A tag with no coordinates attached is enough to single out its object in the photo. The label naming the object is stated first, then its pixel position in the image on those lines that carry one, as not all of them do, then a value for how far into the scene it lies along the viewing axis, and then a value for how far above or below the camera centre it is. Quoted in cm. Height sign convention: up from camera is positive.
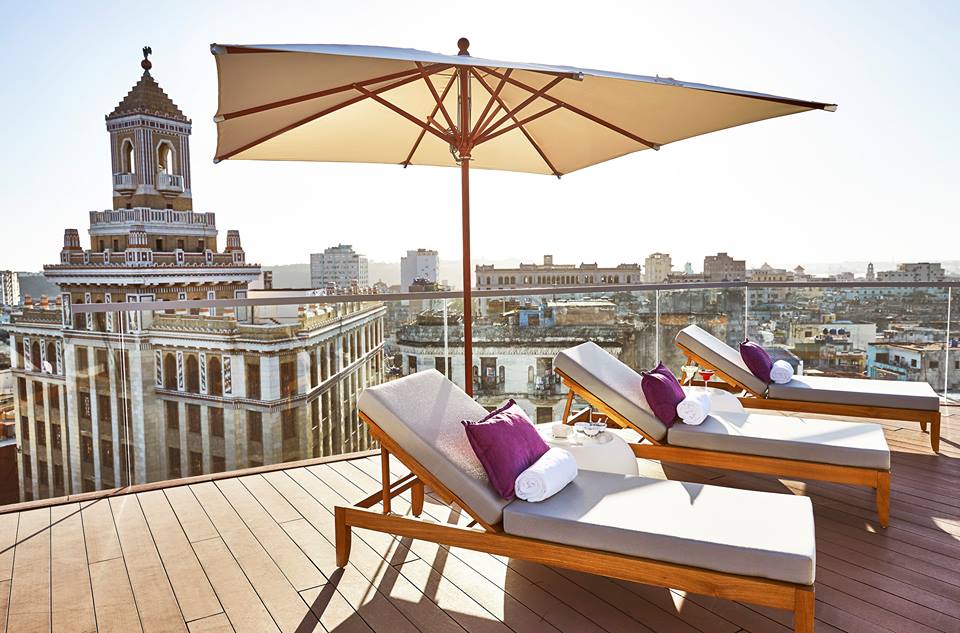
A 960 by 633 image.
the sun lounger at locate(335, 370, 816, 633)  206 -87
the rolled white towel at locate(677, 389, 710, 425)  351 -75
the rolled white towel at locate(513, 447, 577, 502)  250 -80
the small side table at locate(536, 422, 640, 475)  313 -86
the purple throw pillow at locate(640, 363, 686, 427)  356 -67
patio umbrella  273 +84
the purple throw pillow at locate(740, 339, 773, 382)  460 -64
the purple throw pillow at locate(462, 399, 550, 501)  255 -71
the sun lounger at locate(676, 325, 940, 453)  423 -82
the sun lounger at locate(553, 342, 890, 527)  312 -85
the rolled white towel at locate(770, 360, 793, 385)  455 -71
